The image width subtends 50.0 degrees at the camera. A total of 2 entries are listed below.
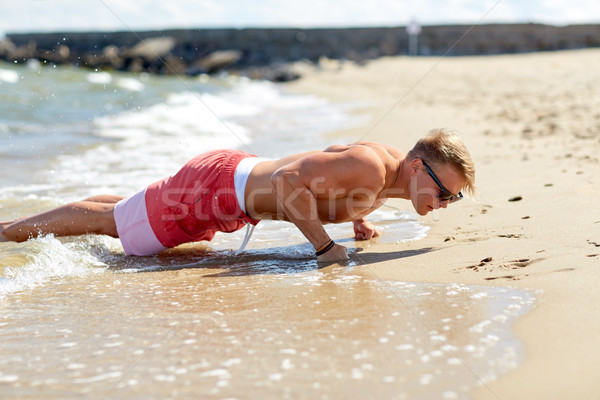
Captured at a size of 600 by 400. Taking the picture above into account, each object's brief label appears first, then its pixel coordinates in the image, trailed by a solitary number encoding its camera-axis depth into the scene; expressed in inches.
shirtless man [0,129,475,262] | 124.6
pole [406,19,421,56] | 1139.5
